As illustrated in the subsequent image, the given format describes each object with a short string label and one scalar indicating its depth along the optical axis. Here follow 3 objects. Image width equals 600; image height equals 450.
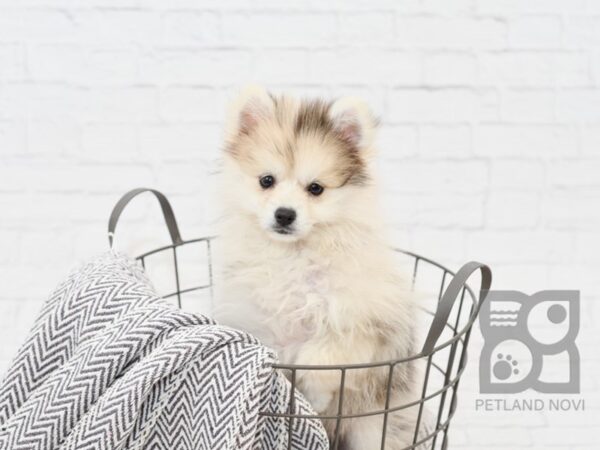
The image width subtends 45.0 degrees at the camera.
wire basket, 0.81
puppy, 0.97
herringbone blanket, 0.75
